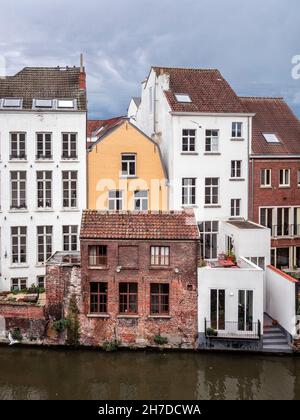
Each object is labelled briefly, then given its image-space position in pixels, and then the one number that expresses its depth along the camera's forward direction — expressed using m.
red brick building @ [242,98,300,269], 33.03
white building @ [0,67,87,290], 30.20
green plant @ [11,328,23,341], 24.84
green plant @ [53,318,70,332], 24.59
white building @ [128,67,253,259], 31.81
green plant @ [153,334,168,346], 24.55
